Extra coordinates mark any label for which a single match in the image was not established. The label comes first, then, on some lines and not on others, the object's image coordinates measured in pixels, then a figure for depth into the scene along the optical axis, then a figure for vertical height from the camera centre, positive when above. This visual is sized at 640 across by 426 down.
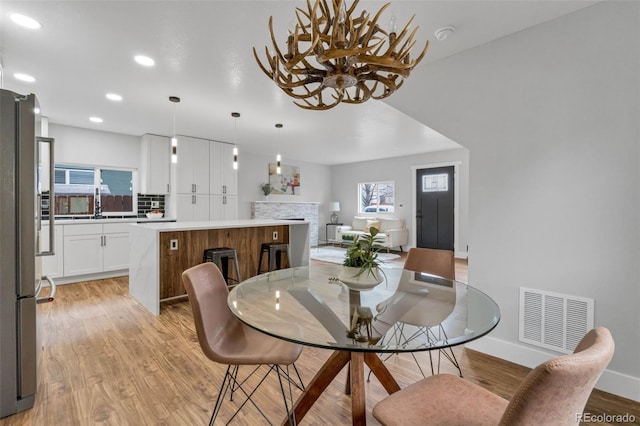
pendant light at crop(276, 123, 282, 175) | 4.33 +1.36
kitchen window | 5.00 +0.29
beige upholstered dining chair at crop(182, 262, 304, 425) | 1.42 -0.67
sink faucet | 5.23 -0.04
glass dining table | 1.17 -0.50
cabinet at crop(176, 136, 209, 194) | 5.63 +0.81
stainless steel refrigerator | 1.67 -0.25
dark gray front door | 6.97 +0.07
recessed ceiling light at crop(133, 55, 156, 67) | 2.69 +1.33
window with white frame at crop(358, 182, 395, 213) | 8.20 +0.35
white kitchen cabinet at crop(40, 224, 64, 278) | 4.36 -0.74
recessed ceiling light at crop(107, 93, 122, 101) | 3.58 +1.34
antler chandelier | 1.24 +0.66
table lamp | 9.02 +0.07
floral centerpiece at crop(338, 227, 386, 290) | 1.78 -0.33
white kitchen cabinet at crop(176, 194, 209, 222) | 5.64 +0.03
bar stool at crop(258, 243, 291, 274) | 4.32 -0.61
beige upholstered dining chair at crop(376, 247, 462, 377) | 2.33 -0.44
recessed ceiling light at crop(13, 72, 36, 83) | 3.04 +1.32
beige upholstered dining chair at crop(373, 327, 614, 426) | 0.71 -0.50
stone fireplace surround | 7.50 -0.05
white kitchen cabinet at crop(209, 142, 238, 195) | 6.08 +0.78
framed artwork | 7.98 +0.78
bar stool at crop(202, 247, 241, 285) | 3.66 -0.59
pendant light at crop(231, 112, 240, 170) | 4.21 +1.35
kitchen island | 3.39 -0.52
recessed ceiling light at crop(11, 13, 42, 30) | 2.13 +1.33
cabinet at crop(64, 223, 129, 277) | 4.56 -0.63
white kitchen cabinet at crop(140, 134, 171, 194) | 5.46 +0.79
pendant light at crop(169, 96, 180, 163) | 3.57 +1.06
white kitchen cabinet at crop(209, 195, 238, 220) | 6.09 +0.03
